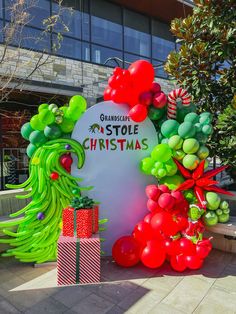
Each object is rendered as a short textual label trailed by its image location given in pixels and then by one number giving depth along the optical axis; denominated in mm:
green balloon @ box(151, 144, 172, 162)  3586
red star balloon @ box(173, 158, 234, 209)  3625
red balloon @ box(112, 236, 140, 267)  3590
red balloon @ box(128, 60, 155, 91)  3641
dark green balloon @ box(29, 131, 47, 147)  3627
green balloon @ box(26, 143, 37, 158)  3712
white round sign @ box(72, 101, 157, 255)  3883
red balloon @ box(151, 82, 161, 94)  3883
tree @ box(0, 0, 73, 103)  5066
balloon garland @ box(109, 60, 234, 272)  3461
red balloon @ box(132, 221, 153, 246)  3629
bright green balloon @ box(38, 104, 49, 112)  3671
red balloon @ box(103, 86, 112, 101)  3983
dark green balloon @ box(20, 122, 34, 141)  3762
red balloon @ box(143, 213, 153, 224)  3747
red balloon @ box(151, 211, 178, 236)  3467
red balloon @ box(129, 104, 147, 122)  3781
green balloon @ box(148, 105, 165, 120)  3945
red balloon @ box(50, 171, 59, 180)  3632
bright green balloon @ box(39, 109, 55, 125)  3502
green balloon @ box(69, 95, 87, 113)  3711
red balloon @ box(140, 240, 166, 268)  3408
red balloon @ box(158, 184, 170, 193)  3619
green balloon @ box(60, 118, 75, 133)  3729
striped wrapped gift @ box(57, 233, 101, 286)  3184
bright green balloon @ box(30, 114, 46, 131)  3523
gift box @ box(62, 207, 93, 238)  3301
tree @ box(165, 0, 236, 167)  4238
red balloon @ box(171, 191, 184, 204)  3543
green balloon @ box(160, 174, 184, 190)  3747
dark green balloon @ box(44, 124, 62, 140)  3608
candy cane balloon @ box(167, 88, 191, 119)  3788
